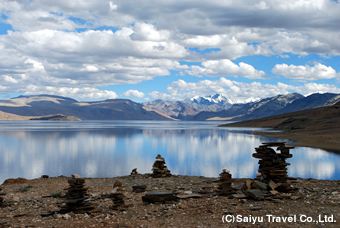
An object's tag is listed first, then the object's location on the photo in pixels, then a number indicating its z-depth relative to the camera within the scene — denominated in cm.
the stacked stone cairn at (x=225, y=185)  1595
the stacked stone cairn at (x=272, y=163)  1694
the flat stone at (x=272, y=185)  1569
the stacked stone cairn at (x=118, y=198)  1355
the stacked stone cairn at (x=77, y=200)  1292
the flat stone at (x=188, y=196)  1513
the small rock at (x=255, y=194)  1440
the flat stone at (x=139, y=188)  1848
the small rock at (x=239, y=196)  1486
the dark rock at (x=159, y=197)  1446
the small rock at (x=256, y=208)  1302
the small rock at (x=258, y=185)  1565
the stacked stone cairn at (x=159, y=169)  2627
